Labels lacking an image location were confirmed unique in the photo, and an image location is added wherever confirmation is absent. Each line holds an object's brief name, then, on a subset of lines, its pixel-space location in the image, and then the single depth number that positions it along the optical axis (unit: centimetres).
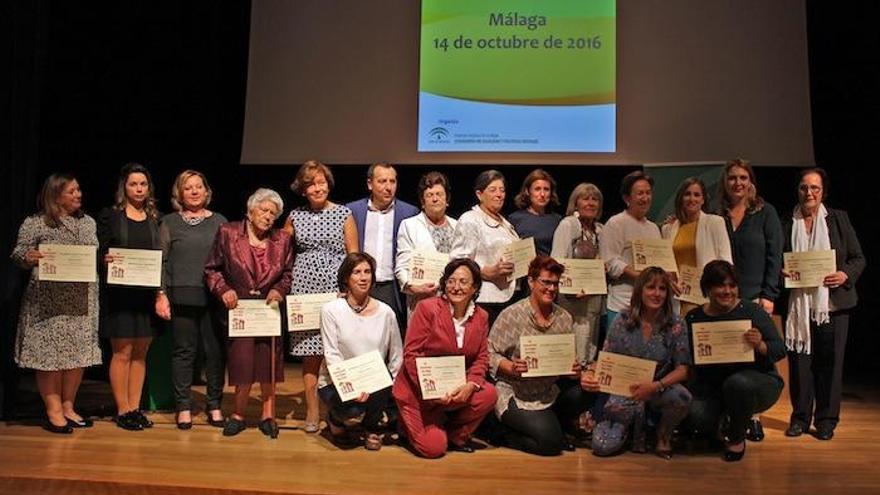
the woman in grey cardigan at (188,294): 454
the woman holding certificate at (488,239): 449
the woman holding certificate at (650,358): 402
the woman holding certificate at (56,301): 430
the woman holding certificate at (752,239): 450
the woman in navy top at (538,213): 462
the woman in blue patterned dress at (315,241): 442
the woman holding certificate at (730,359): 403
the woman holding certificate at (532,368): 403
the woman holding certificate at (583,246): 437
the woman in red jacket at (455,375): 396
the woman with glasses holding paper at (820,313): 453
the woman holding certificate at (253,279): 437
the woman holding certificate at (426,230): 445
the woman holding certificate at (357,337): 410
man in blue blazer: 457
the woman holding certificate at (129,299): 447
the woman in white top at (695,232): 439
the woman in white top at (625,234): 441
